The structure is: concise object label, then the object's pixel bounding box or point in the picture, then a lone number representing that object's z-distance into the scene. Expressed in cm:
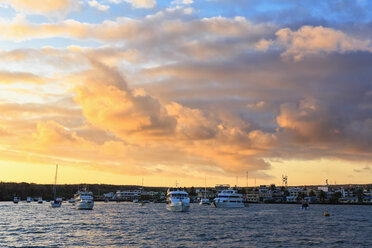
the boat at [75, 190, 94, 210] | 17132
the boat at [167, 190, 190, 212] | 14975
